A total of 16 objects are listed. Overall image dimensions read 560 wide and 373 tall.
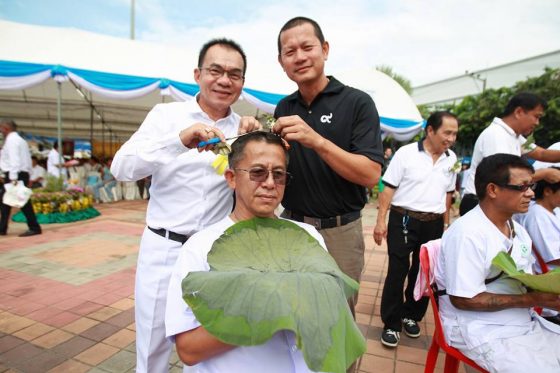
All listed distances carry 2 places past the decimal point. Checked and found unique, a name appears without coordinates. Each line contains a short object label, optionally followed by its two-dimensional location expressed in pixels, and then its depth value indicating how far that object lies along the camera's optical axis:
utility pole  18.42
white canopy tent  7.26
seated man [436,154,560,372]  1.68
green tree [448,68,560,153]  15.19
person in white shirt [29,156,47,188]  8.97
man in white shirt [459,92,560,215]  2.85
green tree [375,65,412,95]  21.89
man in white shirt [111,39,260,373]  1.75
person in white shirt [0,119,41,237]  6.05
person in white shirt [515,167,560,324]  2.51
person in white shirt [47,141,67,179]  8.85
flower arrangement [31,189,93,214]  7.27
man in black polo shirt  1.77
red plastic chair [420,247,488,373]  1.87
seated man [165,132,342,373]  1.15
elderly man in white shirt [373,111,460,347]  3.01
